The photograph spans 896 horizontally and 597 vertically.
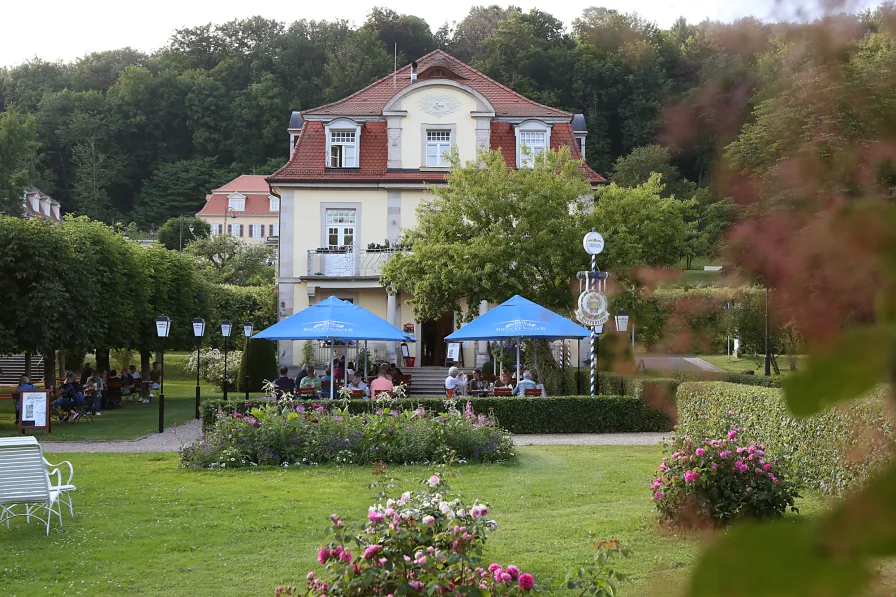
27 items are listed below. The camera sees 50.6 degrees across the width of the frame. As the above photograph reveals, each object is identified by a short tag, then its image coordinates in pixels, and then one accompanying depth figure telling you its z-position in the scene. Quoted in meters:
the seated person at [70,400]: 22.94
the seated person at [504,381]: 23.22
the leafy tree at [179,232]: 73.75
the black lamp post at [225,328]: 28.64
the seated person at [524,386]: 21.06
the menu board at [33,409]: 18.75
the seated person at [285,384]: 20.61
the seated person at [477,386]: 21.94
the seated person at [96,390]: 25.27
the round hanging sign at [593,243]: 20.17
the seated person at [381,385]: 19.78
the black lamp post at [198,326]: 23.27
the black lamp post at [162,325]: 21.84
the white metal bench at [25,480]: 9.72
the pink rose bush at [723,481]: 8.88
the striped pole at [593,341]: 18.97
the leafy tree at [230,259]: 61.79
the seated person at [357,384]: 21.77
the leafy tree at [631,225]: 24.52
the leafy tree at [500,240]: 24.50
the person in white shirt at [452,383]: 21.19
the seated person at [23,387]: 19.95
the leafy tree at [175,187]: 79.38
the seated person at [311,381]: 21.61
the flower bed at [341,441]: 14.52
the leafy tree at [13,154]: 55.31
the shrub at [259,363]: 32.88
